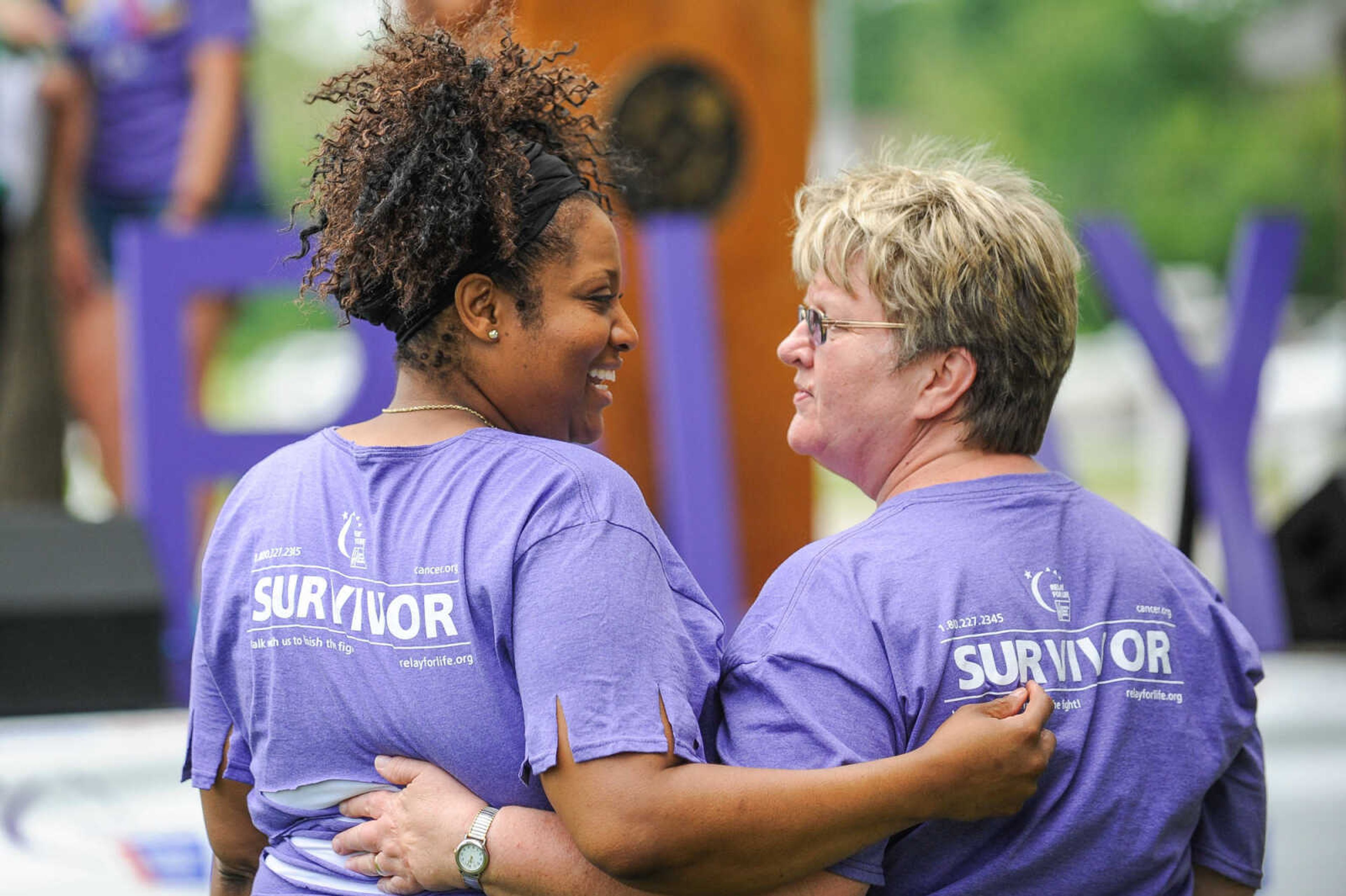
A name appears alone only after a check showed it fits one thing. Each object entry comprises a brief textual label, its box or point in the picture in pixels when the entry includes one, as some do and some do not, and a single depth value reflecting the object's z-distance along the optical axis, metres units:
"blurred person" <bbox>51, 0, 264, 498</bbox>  12.69
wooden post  13.04
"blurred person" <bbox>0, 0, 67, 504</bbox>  12.86
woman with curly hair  2.90
